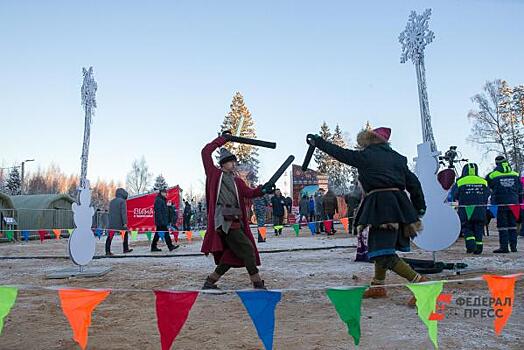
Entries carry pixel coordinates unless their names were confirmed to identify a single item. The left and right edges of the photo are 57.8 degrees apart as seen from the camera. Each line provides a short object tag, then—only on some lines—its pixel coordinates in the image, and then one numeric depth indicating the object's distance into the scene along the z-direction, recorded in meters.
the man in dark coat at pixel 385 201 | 4.55
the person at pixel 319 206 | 21.61
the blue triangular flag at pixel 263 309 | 3.13
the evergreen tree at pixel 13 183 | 71.00
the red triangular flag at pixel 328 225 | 16.11
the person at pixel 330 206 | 18.73
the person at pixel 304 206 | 22.59
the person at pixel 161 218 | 12.45
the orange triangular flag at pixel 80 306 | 3.22
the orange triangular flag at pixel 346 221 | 14.49
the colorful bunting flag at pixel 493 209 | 10.56
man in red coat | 5.48
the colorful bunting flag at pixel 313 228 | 17.52
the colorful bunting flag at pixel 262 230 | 14.47
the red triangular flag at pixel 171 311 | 3.18
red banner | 26.45
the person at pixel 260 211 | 18.63
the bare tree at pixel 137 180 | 95.44
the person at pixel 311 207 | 22.50
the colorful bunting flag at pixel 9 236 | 21.79
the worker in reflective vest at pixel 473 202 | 8.88
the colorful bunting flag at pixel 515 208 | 9.16
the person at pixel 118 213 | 11.95
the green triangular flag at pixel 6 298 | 3.24
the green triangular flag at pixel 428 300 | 3.26
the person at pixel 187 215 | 23.00
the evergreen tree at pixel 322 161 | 72.94
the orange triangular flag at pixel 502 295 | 3.51
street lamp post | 56.49
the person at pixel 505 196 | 9.09
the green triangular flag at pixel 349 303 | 3.22
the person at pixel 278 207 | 19.86
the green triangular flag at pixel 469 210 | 8.82
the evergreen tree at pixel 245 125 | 57.05
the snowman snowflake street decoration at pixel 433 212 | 6.83
